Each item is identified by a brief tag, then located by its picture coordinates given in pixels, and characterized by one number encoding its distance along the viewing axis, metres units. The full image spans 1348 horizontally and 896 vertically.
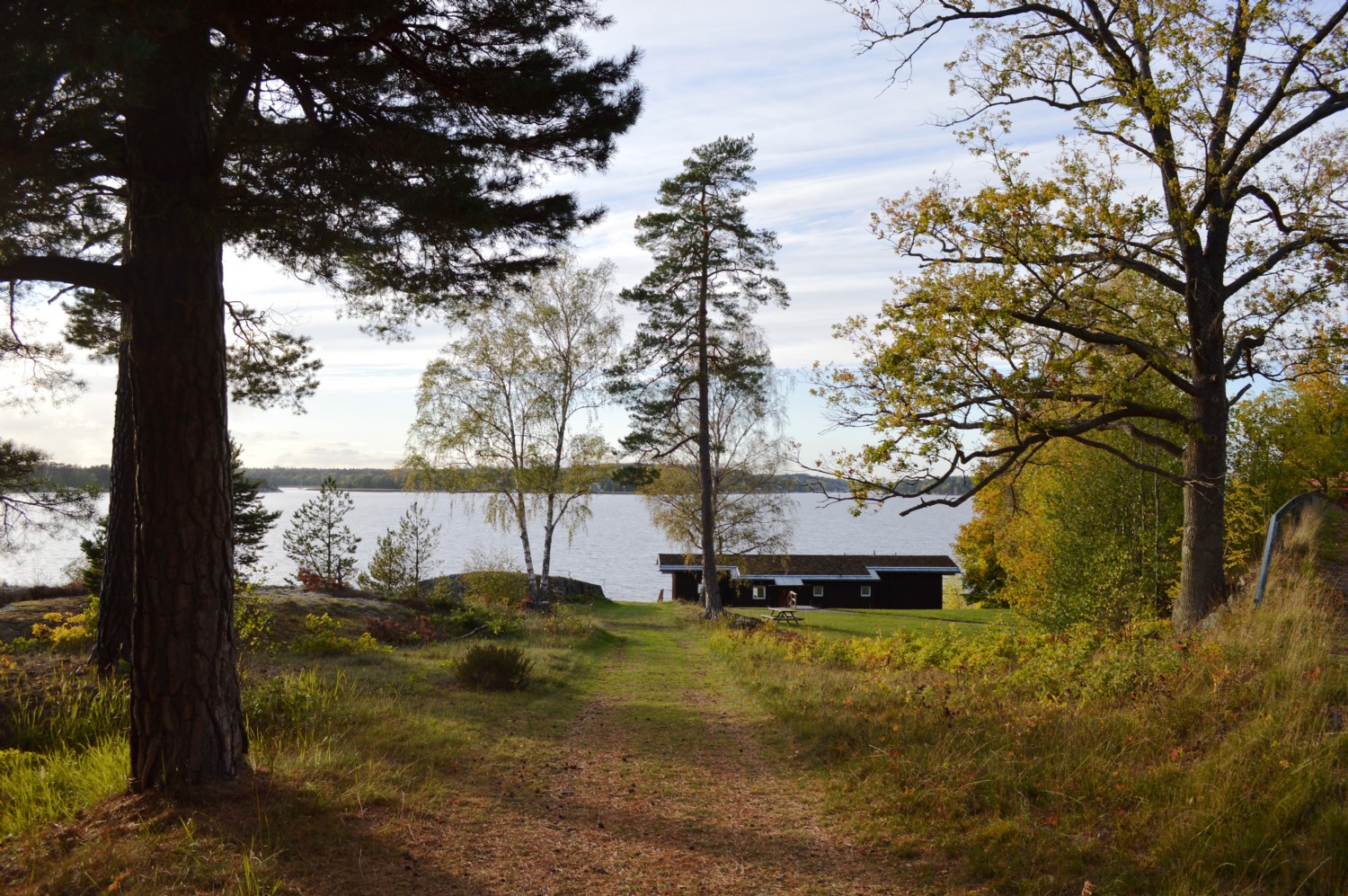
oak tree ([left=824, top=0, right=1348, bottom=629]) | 9.20
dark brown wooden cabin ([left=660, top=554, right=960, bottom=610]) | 38.44
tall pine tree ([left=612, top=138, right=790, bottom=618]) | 23.16
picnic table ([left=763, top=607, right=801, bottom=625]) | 25.22
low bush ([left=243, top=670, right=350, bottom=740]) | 6.76
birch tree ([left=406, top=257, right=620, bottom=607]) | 24.30
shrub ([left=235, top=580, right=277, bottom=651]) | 10.42
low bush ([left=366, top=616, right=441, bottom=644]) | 13.54
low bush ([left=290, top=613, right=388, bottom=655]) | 11.15
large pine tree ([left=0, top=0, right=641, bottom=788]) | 4.52
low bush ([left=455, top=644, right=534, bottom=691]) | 9.98
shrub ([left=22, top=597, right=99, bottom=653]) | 9.09
